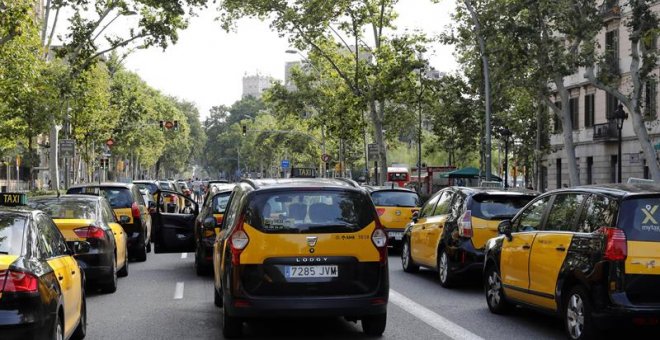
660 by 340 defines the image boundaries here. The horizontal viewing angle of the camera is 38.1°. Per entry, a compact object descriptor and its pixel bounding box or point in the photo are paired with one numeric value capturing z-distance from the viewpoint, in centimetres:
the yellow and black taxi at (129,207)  1978
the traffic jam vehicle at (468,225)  1409
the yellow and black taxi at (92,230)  1370
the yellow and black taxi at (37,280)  687
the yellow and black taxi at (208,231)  1590
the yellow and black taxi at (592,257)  864
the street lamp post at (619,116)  3116
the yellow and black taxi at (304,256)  915
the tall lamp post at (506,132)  4381
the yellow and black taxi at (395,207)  2172
